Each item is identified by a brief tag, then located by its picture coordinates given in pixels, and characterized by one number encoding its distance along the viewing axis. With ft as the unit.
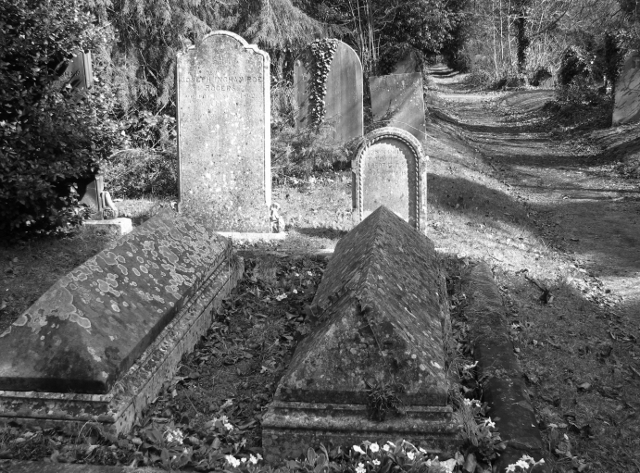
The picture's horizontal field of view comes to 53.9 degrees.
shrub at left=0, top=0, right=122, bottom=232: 21.93
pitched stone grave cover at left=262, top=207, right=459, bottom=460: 9.97
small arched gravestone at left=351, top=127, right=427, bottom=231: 25.94
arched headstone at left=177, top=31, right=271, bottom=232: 25.18
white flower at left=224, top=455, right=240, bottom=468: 9.50
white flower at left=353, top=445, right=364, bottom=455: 9.34
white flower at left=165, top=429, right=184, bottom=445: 10.41
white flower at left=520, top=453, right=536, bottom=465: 9.64
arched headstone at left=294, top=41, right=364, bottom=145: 39.75
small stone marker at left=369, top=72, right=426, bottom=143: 46.09
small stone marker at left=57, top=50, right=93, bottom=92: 25.09
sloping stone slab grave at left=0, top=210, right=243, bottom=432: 10.44
